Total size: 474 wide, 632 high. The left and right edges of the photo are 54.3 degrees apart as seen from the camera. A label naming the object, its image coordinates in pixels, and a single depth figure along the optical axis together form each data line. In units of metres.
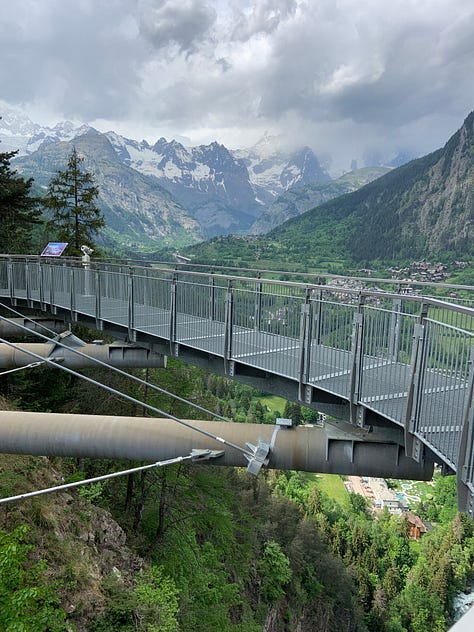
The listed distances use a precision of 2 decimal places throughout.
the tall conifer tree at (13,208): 23.45
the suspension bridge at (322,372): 5.07
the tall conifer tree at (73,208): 26.75
